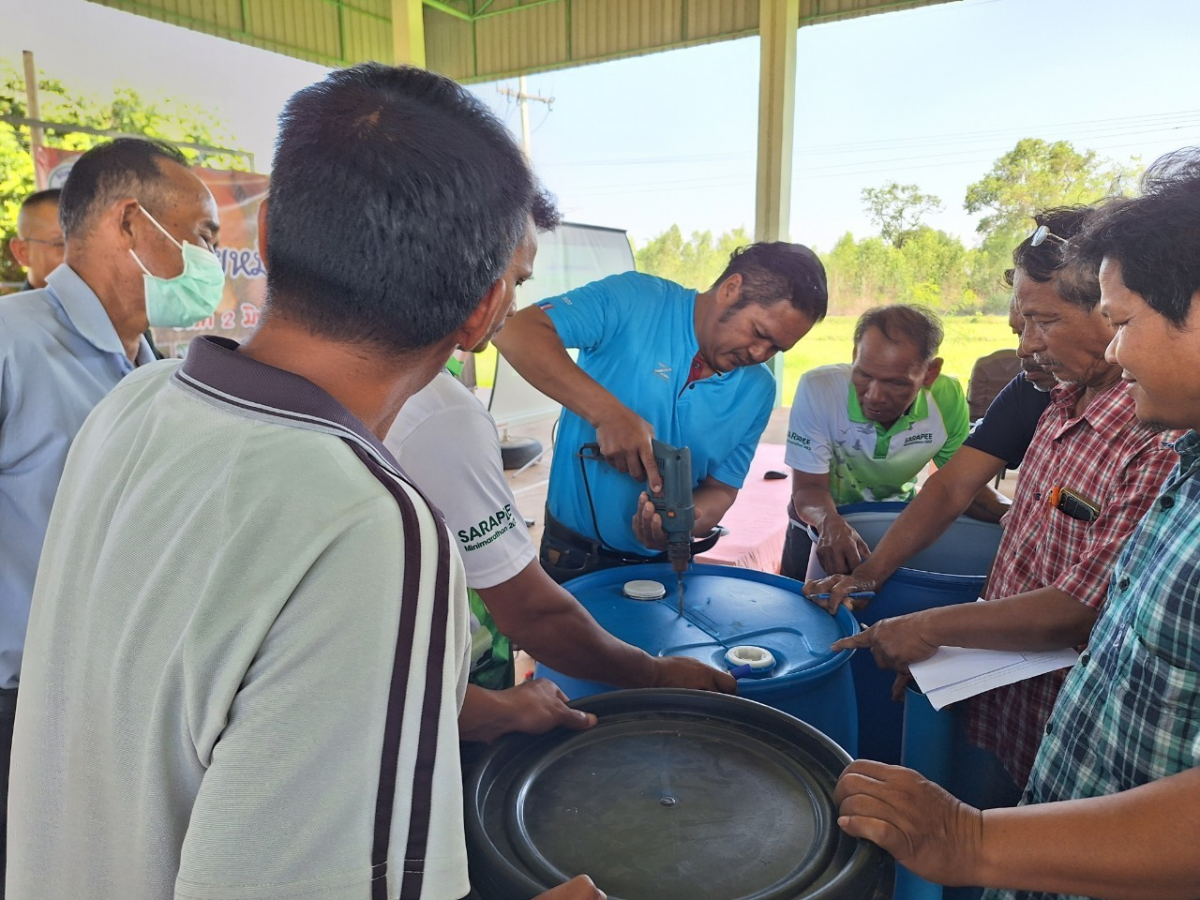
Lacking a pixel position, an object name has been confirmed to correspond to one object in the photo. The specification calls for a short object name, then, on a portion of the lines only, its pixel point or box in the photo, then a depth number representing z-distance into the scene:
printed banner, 6.20
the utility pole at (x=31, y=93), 6.33
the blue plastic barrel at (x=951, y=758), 1.69
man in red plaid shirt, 1.35
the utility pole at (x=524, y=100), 15.61
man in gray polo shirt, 0.56
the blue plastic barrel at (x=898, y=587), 1.91
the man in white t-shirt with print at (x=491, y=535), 1.21
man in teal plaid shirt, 0.85
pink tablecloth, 3.74
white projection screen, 6.37
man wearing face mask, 1.62
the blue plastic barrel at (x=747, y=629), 1.49
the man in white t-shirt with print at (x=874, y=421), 2.58
